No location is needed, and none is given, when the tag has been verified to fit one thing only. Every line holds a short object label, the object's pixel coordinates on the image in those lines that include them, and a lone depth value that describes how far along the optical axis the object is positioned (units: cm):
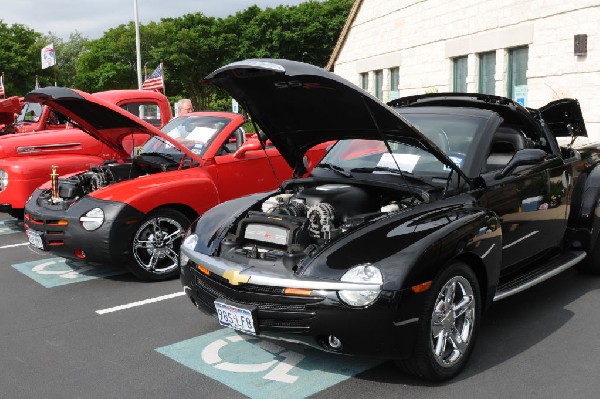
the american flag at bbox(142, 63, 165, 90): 1761
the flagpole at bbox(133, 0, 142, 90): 2795
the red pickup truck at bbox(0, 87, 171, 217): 806
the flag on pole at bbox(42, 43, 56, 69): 3425
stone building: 1434
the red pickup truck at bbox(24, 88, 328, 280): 572
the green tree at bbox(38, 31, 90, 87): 8622
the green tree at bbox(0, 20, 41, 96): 5047
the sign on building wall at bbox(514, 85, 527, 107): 1592
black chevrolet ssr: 333
